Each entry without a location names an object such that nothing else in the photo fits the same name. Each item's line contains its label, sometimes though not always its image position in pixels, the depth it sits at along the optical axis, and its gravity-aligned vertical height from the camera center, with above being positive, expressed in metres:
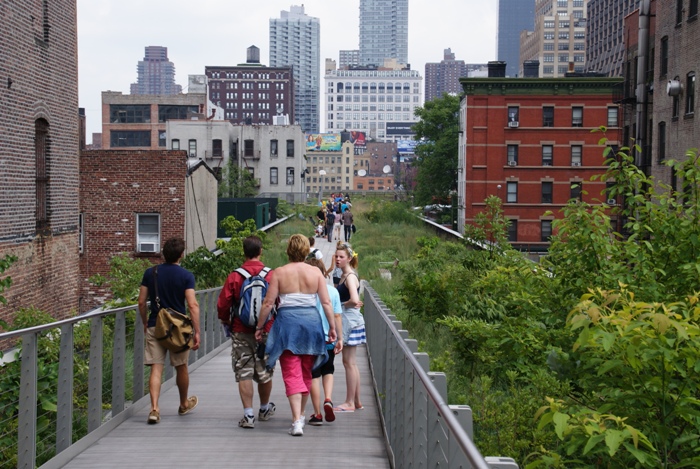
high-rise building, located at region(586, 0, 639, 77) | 140.25 +26.49
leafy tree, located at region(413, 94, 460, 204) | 86.56 +4.09
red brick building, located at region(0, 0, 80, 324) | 19.31 +0.75
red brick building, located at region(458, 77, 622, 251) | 65.25 +3.77
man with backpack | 9.20 -1.28
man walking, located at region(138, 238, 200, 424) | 9.40 -1.12
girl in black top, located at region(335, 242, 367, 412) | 10.10 -1.47
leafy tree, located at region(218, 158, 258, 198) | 83.38 +0.75
